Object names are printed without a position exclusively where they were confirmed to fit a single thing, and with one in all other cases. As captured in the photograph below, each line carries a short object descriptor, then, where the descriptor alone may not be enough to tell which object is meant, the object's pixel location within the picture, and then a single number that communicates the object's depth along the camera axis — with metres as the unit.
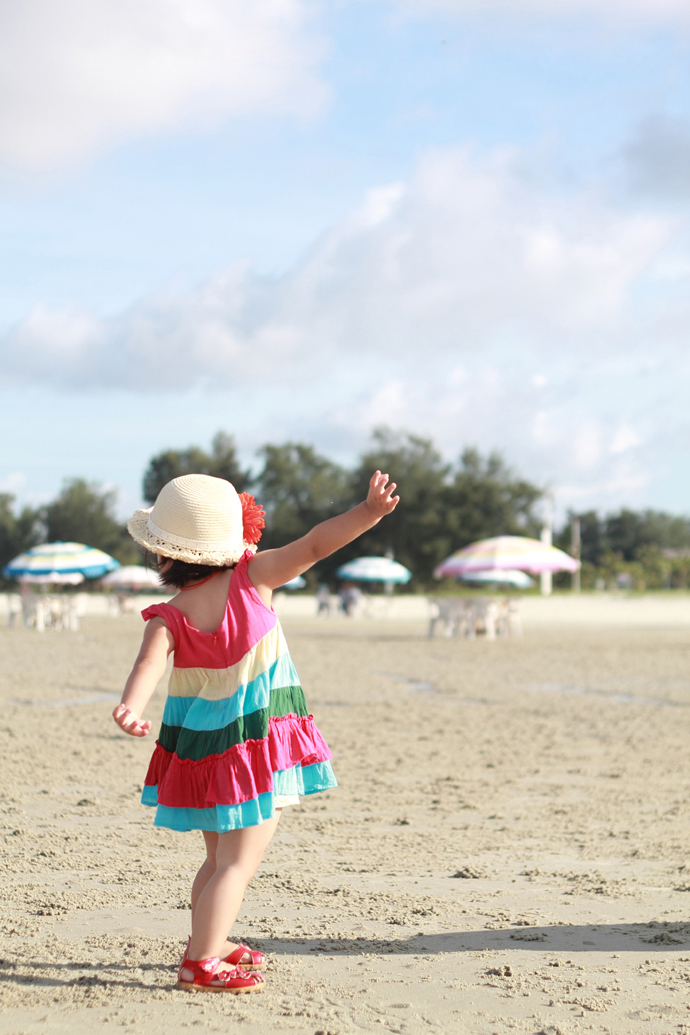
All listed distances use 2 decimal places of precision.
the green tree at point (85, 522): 71.31
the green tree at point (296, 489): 71.75
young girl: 3.06
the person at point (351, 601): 39.47
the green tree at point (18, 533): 71.06
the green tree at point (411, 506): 67.81
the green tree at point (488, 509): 68.38
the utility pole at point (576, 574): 61.24
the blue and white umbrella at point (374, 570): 36.53
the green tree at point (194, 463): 76.50
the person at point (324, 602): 39.84
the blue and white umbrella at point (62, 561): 28.14
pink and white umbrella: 23.08
